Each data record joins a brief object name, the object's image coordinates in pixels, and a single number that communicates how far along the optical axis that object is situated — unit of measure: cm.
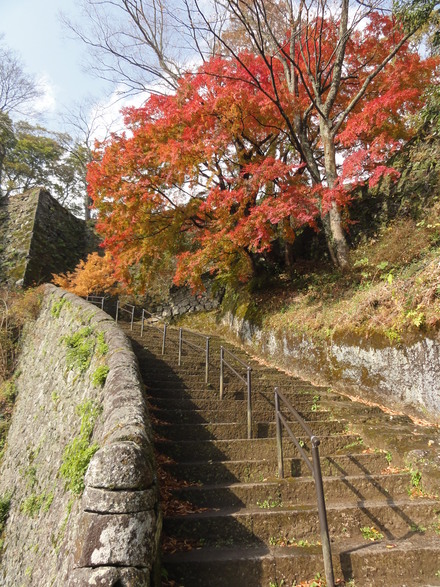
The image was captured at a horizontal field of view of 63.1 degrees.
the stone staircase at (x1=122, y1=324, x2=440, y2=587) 295
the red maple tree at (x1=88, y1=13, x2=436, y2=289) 827
